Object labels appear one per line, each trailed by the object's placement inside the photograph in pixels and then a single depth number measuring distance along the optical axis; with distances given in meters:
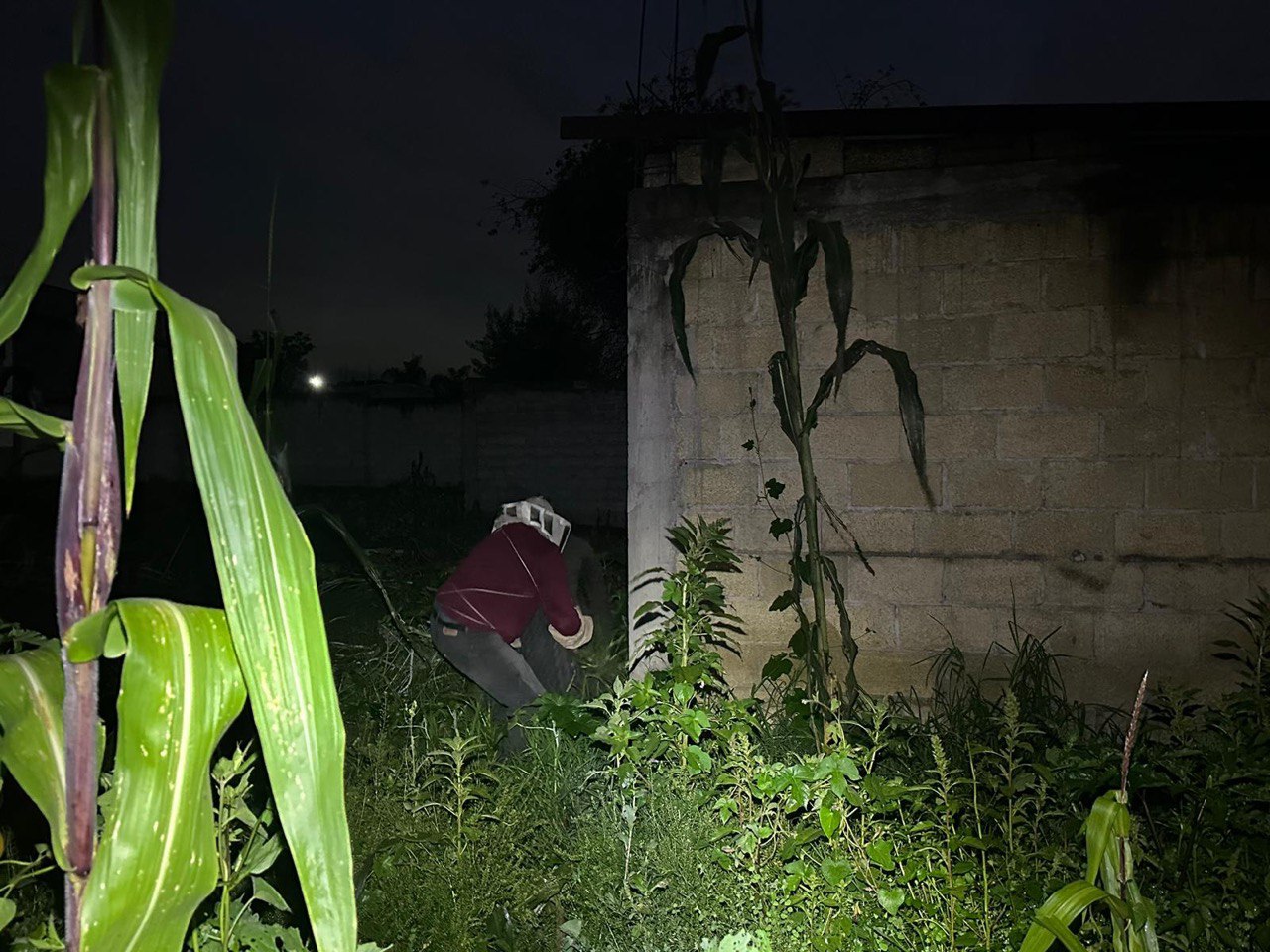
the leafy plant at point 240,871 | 1.68
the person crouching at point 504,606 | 4.31
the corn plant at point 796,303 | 3.12
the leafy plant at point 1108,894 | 1.49
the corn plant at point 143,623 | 0.86
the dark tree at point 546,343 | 18.28
